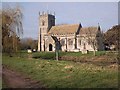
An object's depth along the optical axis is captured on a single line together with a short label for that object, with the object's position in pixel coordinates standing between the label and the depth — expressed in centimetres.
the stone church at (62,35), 8392
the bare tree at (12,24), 3278
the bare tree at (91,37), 6416
